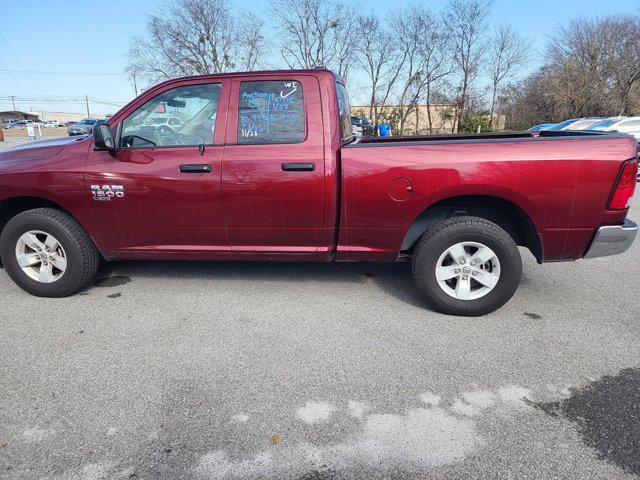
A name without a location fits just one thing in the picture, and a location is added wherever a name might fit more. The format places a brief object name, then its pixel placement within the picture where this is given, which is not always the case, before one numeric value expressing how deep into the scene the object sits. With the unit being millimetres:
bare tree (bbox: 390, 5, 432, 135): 27719
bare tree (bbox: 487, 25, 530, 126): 30062
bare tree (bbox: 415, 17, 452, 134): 27828
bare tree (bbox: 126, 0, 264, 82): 26672
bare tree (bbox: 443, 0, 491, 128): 28234
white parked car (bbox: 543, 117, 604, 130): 19439
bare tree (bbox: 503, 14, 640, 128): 30156
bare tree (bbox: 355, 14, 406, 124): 27609
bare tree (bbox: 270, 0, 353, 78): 27219
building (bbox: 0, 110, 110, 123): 98938
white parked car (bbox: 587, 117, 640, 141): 15764
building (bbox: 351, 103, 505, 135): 30125
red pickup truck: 3115
